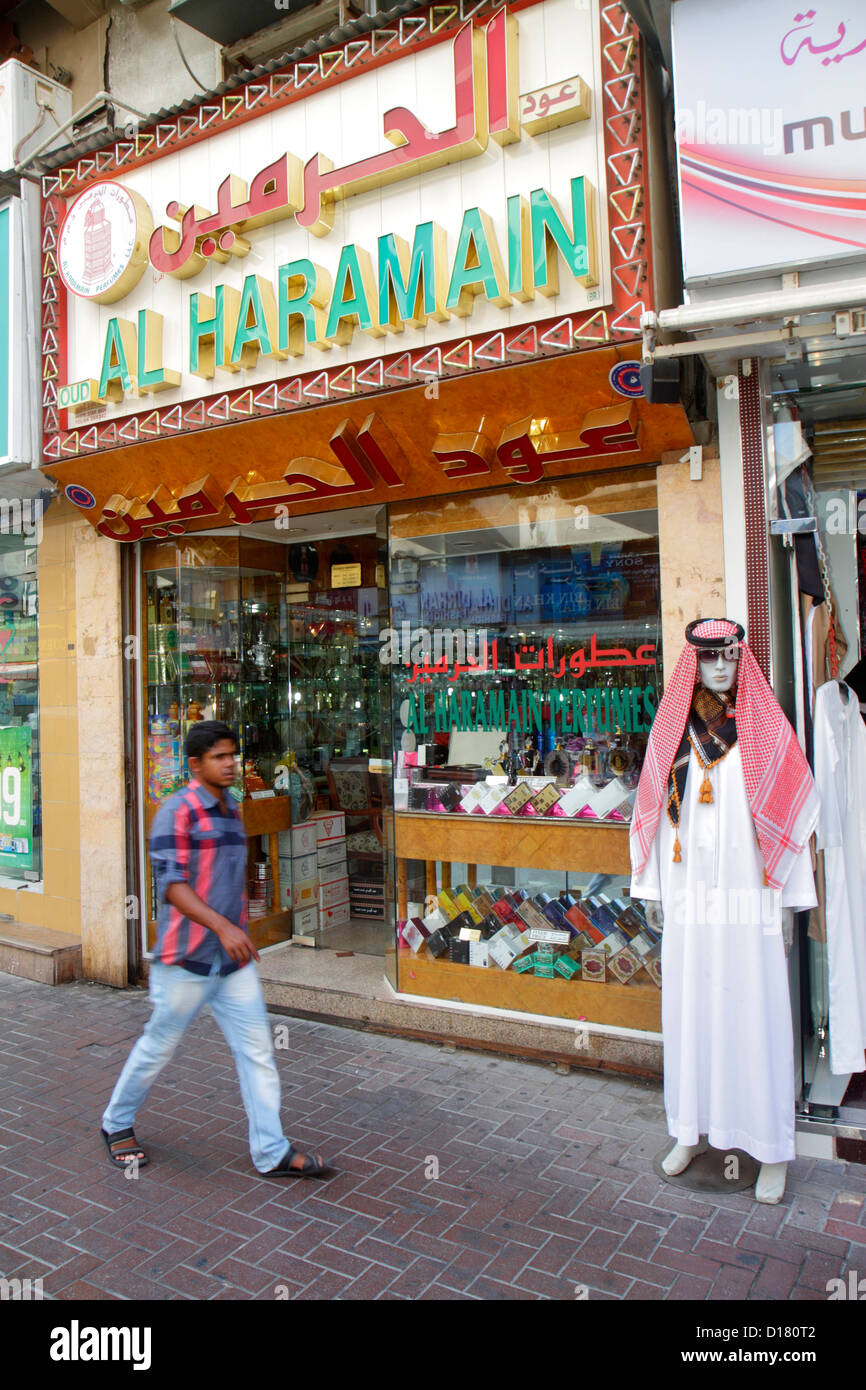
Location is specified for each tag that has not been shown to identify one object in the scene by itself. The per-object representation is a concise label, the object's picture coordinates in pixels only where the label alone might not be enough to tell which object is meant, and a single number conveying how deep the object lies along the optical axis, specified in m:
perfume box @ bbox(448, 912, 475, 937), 5.54
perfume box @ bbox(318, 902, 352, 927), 7.33
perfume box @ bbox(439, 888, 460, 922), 5.59
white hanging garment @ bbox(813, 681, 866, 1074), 4.11
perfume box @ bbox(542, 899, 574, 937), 5.21
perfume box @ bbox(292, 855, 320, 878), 7.15
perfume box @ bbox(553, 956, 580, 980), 5.09
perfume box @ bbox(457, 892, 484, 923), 5.52
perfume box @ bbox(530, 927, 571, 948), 5.20
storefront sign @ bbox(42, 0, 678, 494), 4.39
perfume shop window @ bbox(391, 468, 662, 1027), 5.00
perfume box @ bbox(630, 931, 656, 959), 4.90
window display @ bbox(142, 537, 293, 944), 7.00
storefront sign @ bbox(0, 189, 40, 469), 6.41
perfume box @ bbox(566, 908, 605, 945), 5.12
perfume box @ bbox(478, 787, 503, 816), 5.39
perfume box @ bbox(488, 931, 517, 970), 5.32
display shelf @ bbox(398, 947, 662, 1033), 4.82
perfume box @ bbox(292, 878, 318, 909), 7.14
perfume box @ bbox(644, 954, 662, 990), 4.82
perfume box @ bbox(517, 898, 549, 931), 5.29
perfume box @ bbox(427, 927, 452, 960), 5.55
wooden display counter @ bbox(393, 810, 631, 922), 4.96
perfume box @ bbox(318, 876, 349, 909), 7.34
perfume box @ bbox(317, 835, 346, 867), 7.41
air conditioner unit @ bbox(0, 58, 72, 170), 6.78
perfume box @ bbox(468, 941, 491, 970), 5.39
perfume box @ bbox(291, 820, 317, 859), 7.16
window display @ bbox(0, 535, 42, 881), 7.57
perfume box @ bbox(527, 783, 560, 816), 5.21
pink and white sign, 3.68
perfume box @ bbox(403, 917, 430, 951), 5.64
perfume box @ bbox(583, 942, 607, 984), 5.01
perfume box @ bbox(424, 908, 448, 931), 5.62
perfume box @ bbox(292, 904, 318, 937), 7.10
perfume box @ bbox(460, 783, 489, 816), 5.46
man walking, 3.77
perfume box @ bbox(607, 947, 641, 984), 4.91
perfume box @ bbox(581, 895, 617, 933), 5.08
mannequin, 3.68
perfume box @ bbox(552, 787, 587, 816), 5.13
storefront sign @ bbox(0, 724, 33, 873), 7.58
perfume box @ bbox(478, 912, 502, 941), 5.45
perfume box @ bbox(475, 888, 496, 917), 5.48
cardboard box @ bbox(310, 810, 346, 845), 7.40
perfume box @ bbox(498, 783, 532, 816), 5.30
